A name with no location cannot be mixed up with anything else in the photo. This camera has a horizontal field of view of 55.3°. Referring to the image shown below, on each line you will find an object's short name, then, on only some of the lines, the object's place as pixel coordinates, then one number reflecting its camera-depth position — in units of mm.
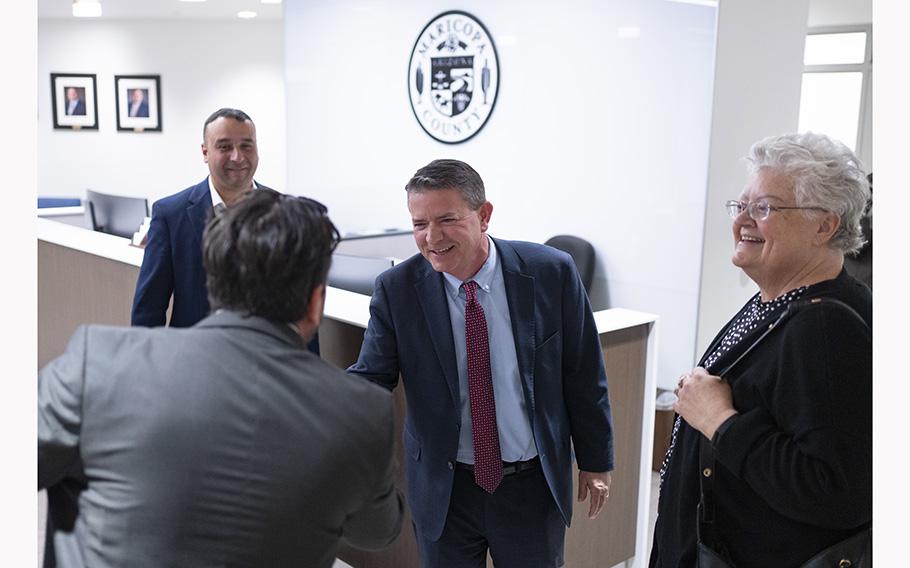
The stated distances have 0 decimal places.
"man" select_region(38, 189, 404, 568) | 1151
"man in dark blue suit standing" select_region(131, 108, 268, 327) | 2734
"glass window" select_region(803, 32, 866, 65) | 8023
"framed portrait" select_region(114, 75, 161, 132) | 11102
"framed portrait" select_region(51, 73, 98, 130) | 11219
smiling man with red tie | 2104
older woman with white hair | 1508
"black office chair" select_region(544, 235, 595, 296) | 5254
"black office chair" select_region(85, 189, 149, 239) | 6133
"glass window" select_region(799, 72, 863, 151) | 8297
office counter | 3053
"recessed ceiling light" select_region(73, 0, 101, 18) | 8266
